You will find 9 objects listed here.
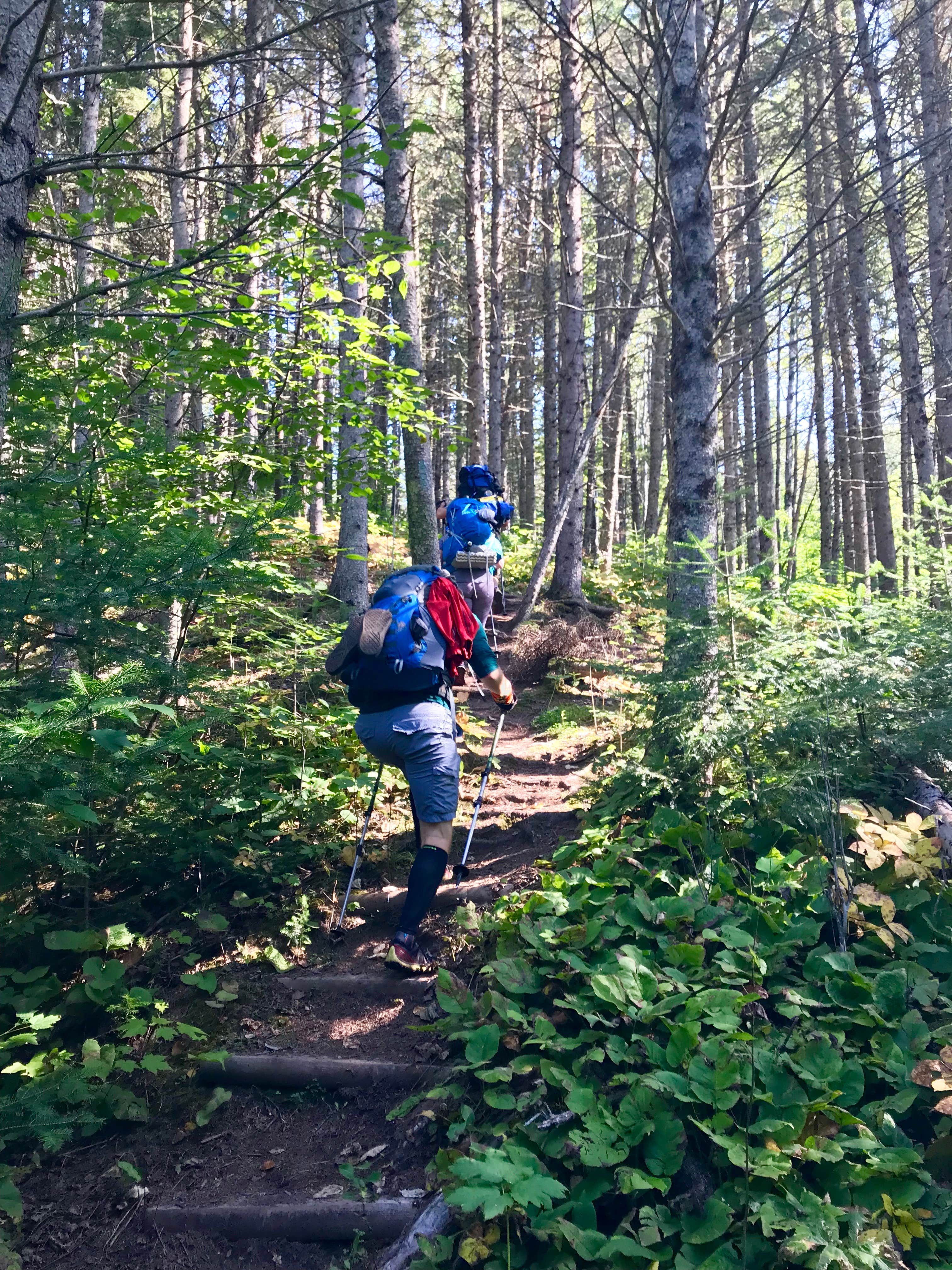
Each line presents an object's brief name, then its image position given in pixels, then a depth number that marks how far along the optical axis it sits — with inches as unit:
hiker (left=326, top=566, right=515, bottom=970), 166.4
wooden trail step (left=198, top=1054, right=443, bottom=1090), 149.7
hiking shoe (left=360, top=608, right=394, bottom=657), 164.7
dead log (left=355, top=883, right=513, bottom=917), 188.7
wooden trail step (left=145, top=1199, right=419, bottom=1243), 119.9
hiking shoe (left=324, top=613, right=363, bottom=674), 168.6
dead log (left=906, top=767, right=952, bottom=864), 144.3
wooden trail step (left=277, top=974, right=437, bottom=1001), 169.6
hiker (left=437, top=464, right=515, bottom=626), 333.1
